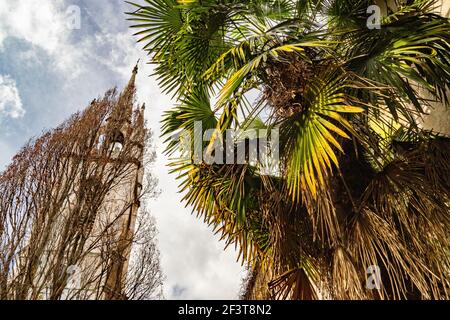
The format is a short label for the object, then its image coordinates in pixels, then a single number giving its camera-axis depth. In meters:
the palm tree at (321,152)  2.71
